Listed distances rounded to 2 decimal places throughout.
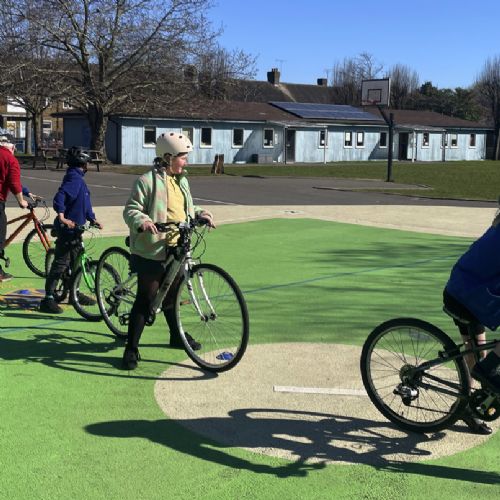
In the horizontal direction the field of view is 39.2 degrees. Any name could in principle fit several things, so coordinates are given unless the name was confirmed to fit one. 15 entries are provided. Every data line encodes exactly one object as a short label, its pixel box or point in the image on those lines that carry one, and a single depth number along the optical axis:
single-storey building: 42.69
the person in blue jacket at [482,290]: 3.64
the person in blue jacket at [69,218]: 6.81
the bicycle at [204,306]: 5.09
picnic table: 36.81
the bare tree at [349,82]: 91.06
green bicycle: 6.63
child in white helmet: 5.18
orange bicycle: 8.52
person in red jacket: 7.88
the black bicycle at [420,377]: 3.95
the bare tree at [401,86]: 92.12
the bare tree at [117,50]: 35.34
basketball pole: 31.39
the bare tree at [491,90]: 81.62
